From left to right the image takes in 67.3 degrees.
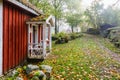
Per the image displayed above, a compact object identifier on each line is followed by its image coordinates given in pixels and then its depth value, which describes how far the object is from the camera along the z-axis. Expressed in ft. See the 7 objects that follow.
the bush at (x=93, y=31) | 54.93
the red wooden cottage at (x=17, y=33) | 12.60
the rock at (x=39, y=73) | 10.73
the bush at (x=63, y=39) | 36.58
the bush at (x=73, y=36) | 44.64
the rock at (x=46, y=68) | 11.78
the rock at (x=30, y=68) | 11.56
